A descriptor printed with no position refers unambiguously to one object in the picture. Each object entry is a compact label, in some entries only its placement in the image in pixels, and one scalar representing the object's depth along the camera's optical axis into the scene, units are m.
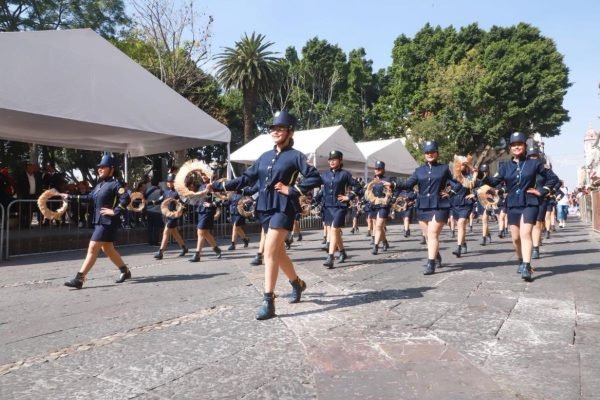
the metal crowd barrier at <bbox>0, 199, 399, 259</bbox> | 11.05
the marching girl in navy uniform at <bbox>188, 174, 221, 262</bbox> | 9.97
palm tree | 36.66
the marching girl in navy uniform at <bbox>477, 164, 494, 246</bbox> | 10.17
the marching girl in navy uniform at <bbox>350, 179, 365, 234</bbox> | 16.62
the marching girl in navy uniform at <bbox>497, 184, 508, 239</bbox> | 15.11
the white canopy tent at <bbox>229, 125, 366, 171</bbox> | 18.97
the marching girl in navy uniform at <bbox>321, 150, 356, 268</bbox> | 8.95
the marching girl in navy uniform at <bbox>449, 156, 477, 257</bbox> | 9.22
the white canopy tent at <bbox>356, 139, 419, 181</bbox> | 23.76
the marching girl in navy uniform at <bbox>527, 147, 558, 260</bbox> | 7.49
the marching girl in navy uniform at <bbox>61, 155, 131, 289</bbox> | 7.10
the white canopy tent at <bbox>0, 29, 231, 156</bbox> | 10.34
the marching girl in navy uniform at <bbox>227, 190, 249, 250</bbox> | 12.23
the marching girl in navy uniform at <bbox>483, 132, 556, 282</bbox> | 7.21
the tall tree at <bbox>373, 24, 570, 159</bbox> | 35.50
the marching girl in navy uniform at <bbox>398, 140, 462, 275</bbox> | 7.95
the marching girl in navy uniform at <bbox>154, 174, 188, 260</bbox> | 10.16
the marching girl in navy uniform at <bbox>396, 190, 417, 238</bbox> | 12.32
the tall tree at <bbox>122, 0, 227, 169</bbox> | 24.30
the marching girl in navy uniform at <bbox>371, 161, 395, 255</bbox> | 10.23
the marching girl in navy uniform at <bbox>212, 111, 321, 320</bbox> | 5.21
